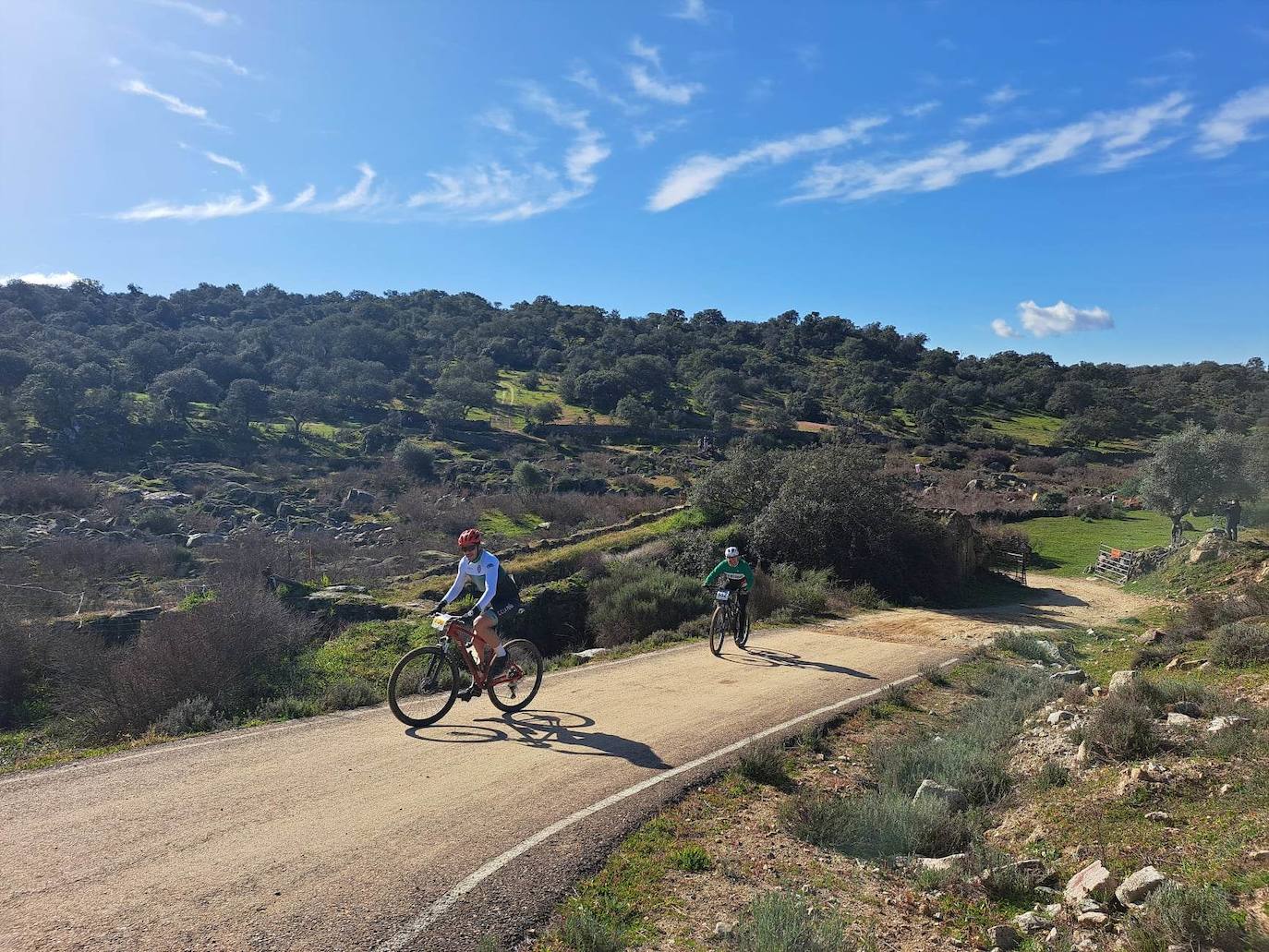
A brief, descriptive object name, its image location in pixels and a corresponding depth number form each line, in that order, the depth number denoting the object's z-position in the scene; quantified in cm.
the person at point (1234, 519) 2488
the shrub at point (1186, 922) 367
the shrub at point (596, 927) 416
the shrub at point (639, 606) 1564
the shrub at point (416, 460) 5631
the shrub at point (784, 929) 406
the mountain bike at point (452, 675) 779
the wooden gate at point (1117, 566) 2612
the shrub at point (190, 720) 786
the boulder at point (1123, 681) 808
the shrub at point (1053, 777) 646
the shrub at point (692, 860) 522
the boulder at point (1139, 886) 425
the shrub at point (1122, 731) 661
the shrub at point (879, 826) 559
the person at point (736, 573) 1218
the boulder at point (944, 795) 617
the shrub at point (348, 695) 884
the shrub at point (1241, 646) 912
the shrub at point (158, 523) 3862
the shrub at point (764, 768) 688
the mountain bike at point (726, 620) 1202
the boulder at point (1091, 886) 440
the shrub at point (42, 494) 4019
